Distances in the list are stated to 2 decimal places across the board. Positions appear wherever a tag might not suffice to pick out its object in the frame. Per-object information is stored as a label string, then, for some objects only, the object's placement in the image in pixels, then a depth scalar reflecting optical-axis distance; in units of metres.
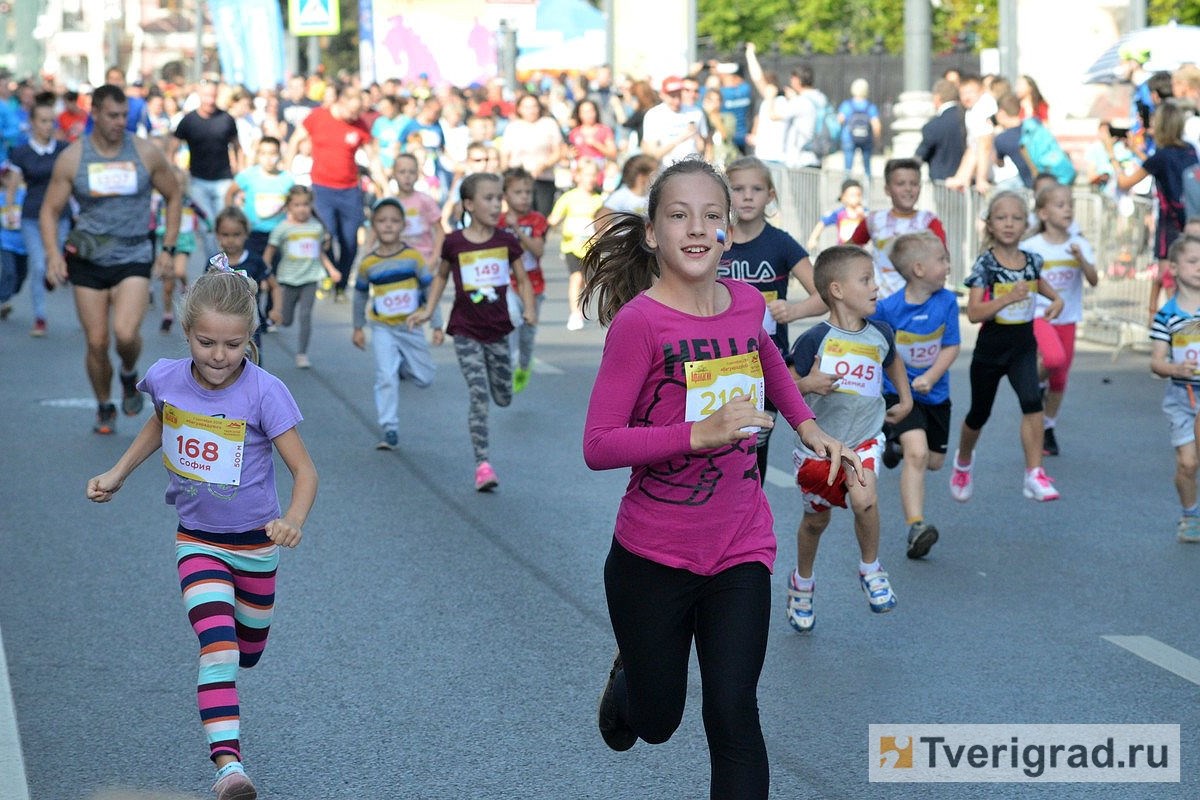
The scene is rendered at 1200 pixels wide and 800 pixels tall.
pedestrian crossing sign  37.09
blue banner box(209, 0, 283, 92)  37.56
